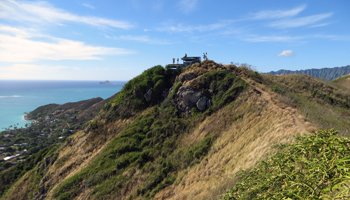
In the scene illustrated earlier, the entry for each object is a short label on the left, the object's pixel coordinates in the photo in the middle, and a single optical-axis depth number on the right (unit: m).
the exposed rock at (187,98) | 29.81
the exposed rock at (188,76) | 32.25
